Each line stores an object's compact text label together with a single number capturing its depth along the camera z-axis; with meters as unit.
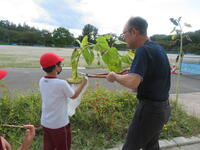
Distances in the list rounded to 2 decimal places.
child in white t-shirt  1.97
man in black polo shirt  1.62
